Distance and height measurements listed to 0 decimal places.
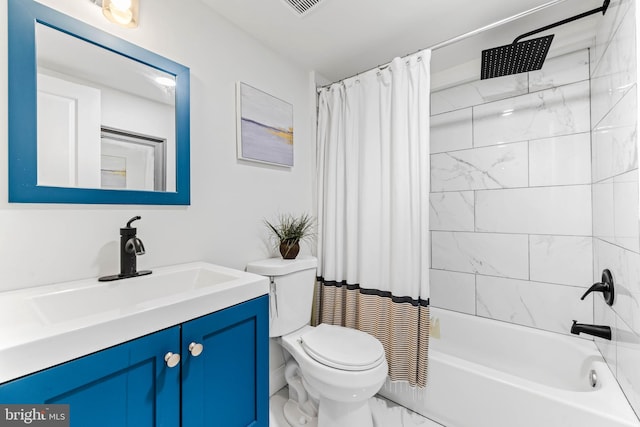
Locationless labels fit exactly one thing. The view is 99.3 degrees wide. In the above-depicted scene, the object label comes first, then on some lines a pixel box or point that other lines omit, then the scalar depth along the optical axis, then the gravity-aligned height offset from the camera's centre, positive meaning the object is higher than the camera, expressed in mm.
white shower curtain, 1584 +31
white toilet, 1250 -702
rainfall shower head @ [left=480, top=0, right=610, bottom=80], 1363 +869
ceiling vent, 1392 +1086
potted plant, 1687 -127
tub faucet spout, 1256 -550
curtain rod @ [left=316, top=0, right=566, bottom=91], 1261 +953
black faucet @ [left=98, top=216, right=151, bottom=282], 1064 -143
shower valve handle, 1265 -352
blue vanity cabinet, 631 -467
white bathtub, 1144 -883
